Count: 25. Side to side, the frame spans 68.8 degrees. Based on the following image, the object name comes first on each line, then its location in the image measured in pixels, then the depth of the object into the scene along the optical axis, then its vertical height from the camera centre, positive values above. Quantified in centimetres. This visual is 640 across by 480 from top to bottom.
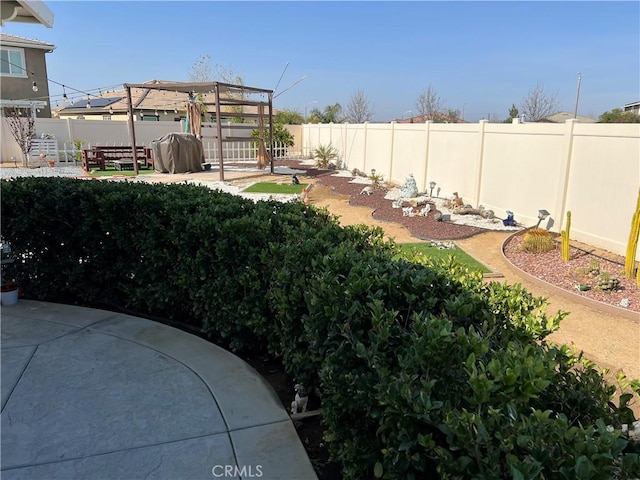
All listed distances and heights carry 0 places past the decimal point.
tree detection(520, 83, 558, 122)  3259 +186
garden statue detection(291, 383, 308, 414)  297 -166
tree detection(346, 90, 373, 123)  4506 +228
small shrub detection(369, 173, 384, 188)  1592 -153
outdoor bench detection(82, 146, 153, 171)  2005 -101
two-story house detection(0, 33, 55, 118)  2598 +360
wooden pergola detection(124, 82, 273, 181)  1707 +160
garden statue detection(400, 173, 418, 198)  1367 -151
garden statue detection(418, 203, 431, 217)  1128 -178
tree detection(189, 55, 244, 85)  3998 +459
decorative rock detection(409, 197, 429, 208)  1234 -171
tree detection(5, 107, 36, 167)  2028 +7
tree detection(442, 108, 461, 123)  3819 +181
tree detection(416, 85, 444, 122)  3947 +249
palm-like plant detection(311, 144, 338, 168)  2264 -98
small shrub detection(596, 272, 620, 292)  620 -189
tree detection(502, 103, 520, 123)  3535 +192
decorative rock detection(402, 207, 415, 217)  1134 -182
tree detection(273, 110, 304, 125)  3251 +130
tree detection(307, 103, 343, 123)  4341 +221
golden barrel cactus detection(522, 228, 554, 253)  793 -175
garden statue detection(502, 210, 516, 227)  1003 -175
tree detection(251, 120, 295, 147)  2692 +2
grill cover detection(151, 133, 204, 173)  1938 -77
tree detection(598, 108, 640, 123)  2508 +135
